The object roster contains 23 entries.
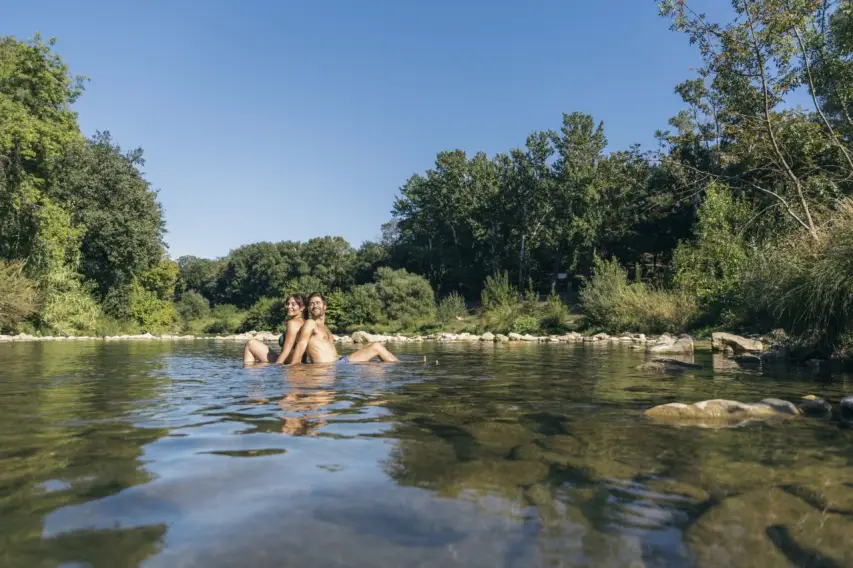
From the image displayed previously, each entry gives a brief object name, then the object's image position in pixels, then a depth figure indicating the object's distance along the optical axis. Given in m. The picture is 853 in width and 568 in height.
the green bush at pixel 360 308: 34.59
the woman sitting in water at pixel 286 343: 8.98
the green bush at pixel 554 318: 25.54
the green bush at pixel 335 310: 36.03
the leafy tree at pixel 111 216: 33.22
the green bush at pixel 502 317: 26.17
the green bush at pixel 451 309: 31.53
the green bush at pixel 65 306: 26.67
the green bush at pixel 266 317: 40.59
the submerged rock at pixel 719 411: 4.09
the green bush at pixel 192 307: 53.00
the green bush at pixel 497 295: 28.41
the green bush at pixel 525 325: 25.29
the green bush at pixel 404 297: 33.88
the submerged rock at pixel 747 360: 9.37
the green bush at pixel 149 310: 37.41
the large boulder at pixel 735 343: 12.02
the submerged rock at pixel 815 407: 4.38
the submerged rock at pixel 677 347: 12.42
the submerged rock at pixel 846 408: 4.23
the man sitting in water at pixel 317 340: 8.84
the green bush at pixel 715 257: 18.22
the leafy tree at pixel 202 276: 77.69
